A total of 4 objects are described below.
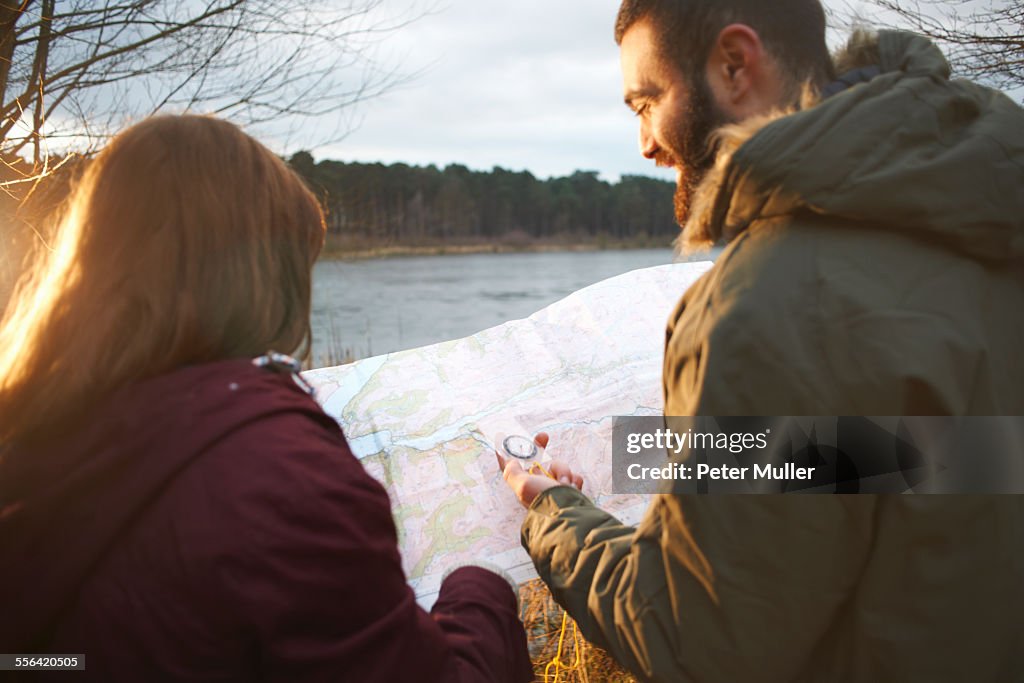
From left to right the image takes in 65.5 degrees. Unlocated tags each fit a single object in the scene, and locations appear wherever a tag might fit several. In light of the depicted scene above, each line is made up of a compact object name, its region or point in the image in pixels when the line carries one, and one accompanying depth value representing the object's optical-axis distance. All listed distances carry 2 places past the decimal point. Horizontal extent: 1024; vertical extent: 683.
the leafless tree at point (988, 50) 5.17
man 1.18
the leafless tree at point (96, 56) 3.93
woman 1.13
